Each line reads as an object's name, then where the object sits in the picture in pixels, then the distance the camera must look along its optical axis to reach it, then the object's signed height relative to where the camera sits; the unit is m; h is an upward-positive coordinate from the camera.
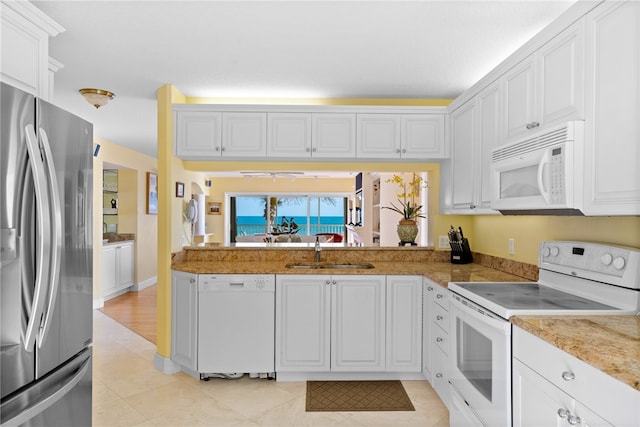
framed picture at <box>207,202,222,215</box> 9.68 +0.08
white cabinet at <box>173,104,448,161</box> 3.25 +0.69
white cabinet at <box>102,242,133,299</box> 5.59 -0.90
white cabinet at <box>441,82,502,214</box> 2.48 +0.46
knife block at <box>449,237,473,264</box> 3.33 -0.34
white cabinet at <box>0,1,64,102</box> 1.74 +0.80
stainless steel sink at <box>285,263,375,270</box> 3.45 -0.50
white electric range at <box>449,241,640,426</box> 1.67 -0.43
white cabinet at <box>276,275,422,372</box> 2.99 -0.87
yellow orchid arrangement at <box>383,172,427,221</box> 3.61 +0.23
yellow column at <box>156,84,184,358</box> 3.22 -0.03
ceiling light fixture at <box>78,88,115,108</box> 3.22 +0.99
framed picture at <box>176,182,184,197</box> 3.39 +0.20
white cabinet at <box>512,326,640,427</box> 1.10 -0.59
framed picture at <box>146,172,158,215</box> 6.70 +0.31
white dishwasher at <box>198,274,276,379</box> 2.98 -0.88
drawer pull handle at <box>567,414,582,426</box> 1.25 -0.68
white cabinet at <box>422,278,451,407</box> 2.55 -0.91
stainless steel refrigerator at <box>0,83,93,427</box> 1.36 -0.21
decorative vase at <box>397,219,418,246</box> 3.60 -0.17
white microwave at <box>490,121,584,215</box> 1.65 +0.20
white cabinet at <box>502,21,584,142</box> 1.71 +0.65
